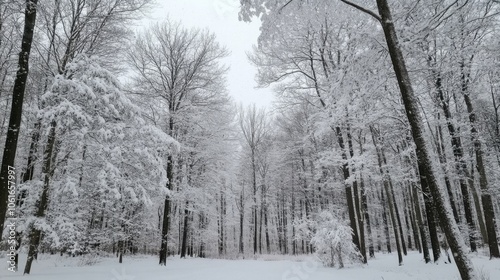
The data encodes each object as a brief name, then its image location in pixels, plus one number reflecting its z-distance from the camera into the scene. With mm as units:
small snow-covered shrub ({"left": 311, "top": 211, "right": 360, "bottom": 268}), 8930
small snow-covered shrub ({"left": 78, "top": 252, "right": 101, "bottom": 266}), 10297
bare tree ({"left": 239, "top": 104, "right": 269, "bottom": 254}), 22831
